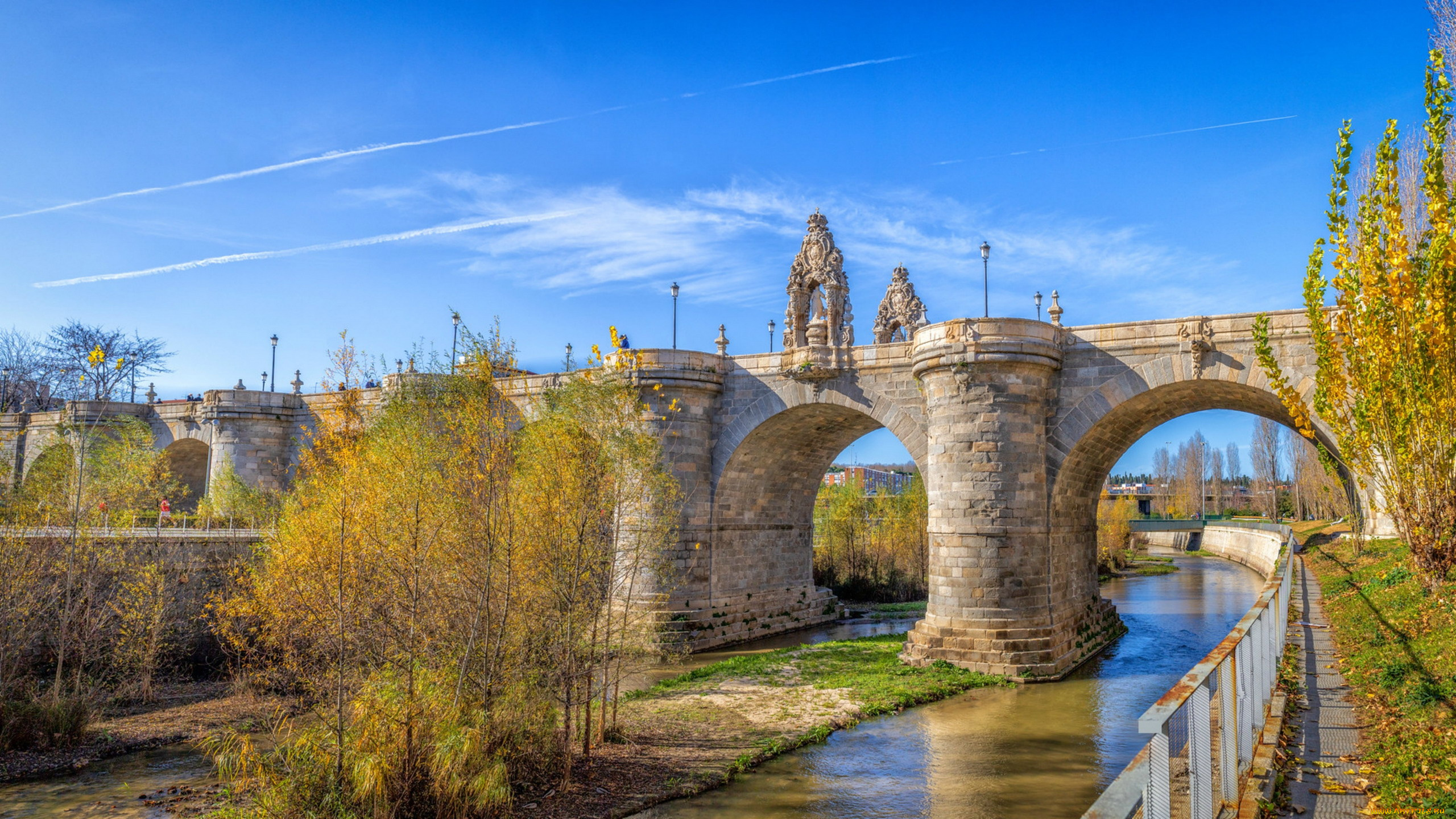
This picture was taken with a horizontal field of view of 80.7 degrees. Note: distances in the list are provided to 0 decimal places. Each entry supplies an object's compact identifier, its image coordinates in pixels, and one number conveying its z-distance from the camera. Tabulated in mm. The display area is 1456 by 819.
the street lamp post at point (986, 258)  26578
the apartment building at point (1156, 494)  99562
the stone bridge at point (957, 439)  19750
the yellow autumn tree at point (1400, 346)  10602
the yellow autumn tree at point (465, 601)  9984
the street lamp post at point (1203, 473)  78000
